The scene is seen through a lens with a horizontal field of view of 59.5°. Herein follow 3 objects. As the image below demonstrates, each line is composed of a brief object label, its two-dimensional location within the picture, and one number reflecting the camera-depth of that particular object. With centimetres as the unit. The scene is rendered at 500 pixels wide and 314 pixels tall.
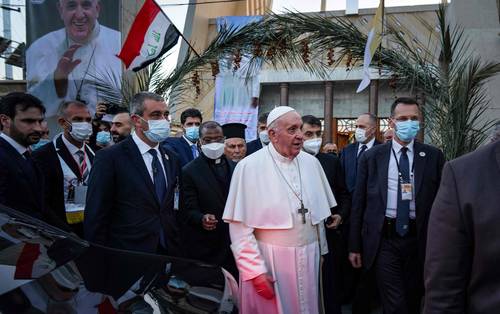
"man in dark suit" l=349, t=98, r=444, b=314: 392
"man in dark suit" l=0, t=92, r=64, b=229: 327
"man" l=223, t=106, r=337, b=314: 334
